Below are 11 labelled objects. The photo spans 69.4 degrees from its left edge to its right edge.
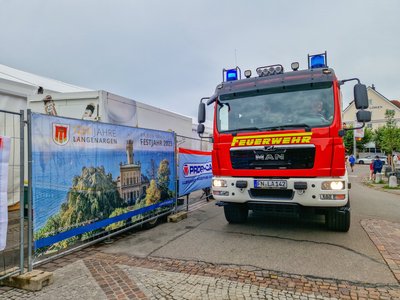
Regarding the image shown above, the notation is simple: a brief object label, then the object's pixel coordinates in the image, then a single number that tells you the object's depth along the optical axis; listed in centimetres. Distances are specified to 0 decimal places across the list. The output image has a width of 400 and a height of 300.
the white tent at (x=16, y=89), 723
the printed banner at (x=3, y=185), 345
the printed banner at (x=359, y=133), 1741
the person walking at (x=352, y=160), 2644
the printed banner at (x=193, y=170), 789
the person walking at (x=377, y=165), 1798
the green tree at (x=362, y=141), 4662
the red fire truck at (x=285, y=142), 505
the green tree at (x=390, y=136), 1984
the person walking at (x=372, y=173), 1848
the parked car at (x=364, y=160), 4226
